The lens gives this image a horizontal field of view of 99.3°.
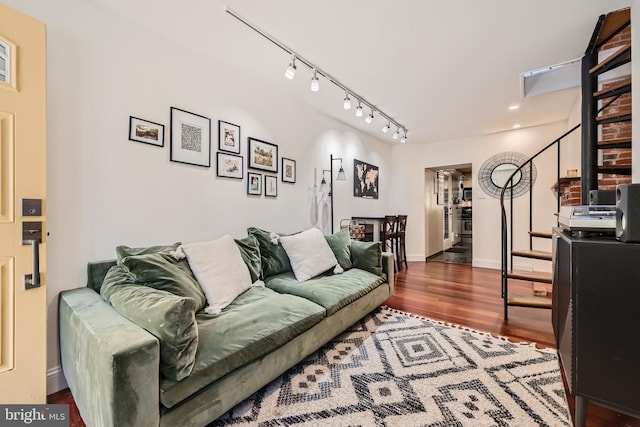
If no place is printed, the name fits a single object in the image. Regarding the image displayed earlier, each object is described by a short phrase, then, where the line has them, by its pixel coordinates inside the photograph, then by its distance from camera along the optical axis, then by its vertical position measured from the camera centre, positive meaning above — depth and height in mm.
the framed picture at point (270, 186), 2955 +289
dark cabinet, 1161 -501
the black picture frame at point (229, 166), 2525 +440
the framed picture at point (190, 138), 2197 +622
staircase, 2143 +764
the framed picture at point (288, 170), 3191 +500
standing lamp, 3832 +515
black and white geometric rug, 1390 -1048
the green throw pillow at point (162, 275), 1562 -376
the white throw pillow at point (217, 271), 1792 -421
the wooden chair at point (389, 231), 4379 -316
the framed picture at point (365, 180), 4516 +557
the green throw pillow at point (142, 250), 1738 -258
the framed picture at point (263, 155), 2797 +609
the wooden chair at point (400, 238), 4750 -476
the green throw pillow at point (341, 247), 2889 -387
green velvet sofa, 1018 -683
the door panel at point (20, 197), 1294 +75
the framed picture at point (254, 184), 2783 +293
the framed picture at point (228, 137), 2525 +712
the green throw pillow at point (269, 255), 2535 -418
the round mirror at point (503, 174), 4594 +669
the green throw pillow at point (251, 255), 2287 -376
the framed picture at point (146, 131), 1961 +599
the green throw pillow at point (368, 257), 2859 -491
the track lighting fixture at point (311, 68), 2000 +1378
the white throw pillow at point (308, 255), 2525 -419
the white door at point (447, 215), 7060 -91
